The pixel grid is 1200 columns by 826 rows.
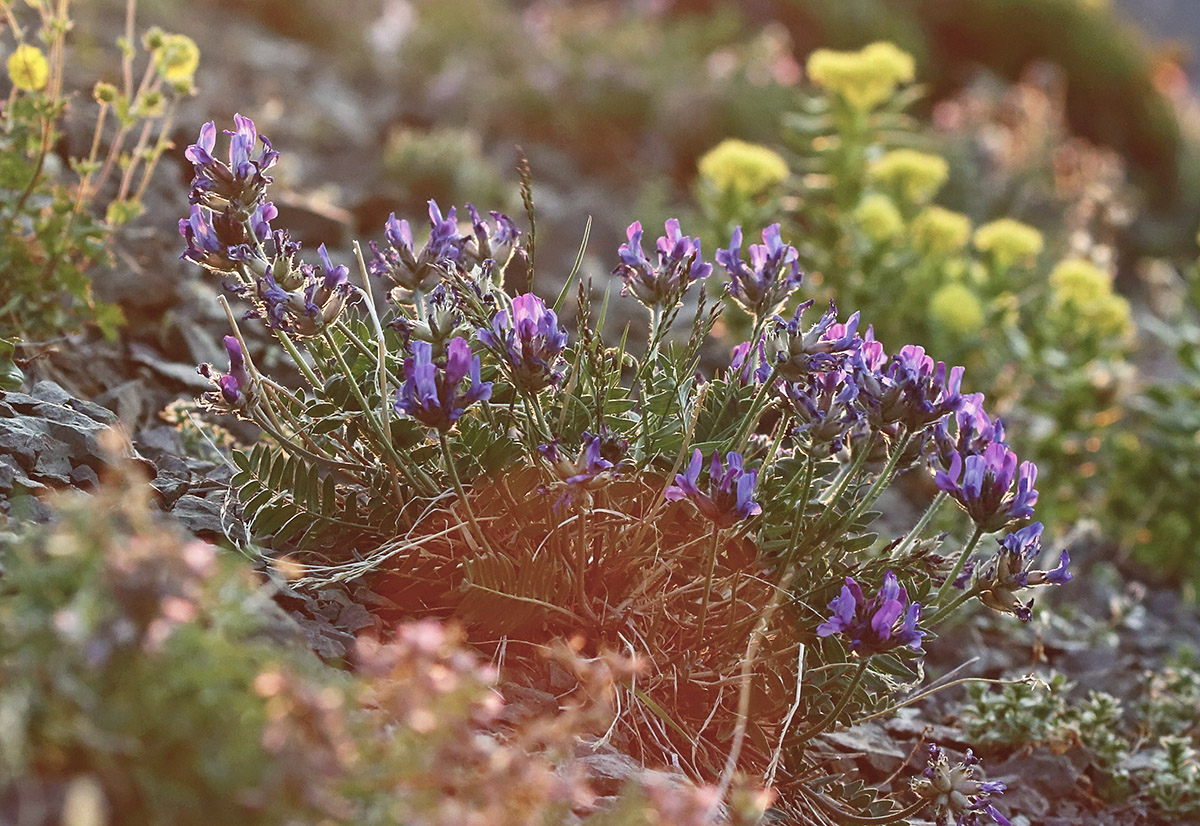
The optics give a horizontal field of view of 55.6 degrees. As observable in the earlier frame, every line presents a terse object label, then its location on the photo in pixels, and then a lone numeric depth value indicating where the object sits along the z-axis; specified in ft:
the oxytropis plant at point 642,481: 6.08
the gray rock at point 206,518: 6.74
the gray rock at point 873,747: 7.72
